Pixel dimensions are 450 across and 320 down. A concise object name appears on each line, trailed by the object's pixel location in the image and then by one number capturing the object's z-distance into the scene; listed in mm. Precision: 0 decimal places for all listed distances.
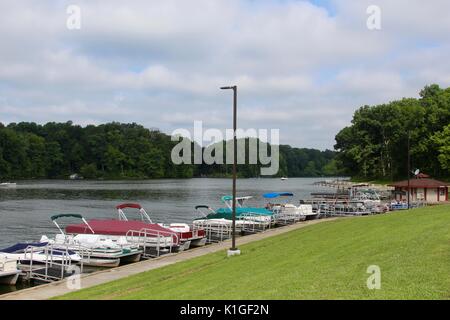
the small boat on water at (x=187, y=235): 31734
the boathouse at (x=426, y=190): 56291
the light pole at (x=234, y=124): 21241
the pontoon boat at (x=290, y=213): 46219
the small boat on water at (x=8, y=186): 125750
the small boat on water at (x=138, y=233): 29402
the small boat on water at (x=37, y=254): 23172
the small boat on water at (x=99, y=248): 25547
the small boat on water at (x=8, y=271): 21719
